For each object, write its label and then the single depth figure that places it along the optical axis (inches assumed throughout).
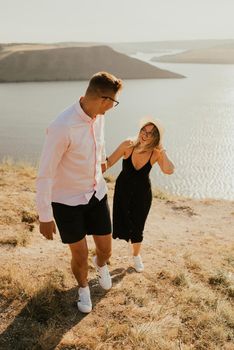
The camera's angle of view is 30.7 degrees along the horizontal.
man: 133.3
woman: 195.0
